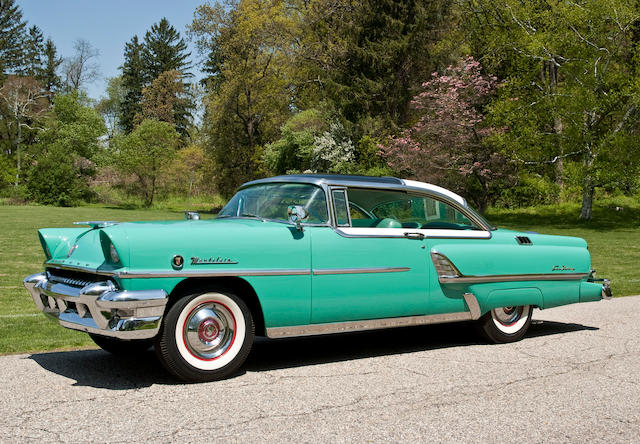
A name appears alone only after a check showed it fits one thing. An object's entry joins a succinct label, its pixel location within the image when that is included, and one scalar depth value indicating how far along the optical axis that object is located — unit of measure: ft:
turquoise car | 15.90
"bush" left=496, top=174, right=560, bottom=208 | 105.70
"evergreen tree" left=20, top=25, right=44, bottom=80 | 252.01
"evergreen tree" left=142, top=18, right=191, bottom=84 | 271.69
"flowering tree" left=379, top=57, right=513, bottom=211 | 112.37
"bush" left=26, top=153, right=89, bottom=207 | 185.47
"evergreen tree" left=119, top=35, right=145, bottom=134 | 271.08
